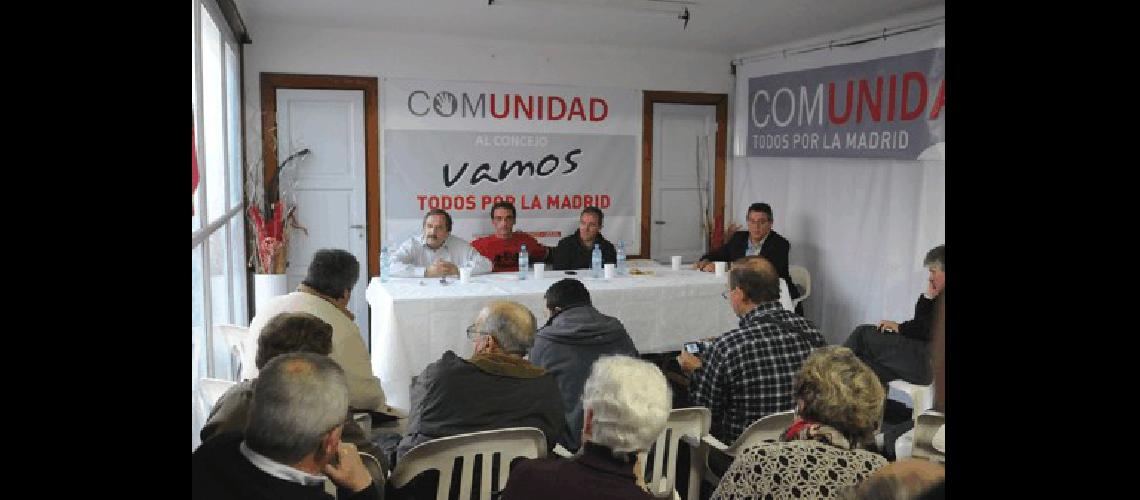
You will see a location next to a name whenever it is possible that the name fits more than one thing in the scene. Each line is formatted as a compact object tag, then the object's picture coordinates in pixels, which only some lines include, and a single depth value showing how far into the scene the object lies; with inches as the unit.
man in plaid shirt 104.0
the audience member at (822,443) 67.5
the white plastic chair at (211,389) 108.8
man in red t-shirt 227.8
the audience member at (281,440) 61.8
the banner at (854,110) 199.9
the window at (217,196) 130.0
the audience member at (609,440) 66.3
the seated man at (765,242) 229.1
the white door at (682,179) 276.7
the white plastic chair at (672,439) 104.2
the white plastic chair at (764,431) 100.1
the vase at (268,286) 208.2
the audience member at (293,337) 88.2
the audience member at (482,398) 90.7
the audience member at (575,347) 113.6
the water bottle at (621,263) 200.5
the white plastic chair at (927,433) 105.2
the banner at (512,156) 245.4
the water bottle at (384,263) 190.1
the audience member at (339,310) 108.1
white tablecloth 163.9
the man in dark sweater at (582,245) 223.0
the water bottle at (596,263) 199.0
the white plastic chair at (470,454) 85.2
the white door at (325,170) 233.8
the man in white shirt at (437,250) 202.7
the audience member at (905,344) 155.6
